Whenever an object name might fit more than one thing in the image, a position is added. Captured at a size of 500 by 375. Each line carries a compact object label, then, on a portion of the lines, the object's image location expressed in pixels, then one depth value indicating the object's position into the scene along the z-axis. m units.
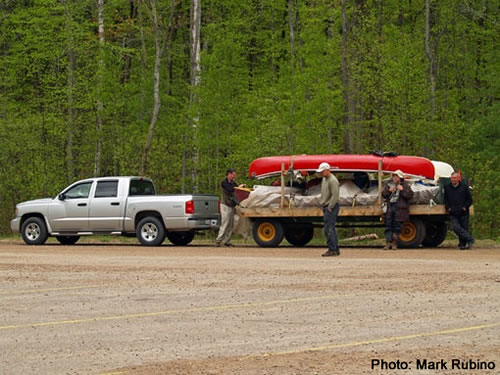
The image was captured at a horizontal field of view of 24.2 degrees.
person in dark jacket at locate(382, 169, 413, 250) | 28.14
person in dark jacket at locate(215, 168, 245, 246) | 30.81
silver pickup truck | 31.52
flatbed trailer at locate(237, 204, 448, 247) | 29.03
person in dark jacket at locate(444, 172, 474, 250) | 28.05
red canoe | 29.78
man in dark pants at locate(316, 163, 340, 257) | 24.97
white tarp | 28.78
